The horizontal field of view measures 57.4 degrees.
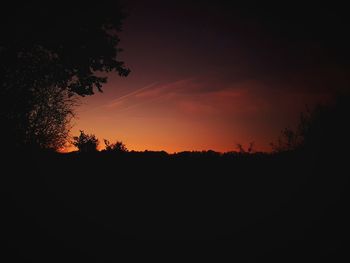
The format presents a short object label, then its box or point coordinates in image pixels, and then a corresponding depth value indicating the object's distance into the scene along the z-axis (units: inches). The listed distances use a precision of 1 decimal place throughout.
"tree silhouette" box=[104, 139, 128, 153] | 930.1
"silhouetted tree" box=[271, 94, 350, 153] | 498.1
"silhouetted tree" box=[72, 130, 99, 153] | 965.2
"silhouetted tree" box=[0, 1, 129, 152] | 452.1
